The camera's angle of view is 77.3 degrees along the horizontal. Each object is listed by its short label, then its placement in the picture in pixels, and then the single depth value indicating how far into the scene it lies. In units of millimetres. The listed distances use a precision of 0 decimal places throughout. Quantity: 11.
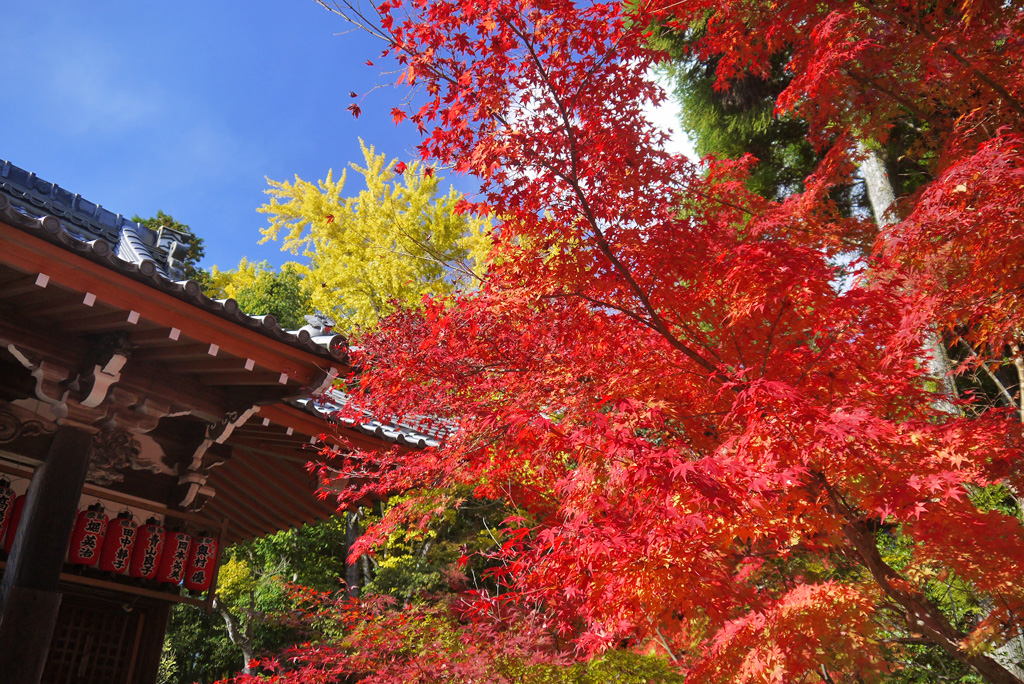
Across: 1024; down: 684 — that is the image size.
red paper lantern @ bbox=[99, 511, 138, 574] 4605
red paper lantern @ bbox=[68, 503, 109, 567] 4423
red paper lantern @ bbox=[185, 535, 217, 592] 5141
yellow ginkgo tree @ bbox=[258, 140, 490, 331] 13828
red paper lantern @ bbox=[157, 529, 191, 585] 4934
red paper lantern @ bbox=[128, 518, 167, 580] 4766
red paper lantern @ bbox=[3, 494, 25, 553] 4148
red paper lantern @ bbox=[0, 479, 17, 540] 4102
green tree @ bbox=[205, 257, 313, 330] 19266
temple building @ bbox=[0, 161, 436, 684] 3467
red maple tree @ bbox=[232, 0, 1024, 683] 3734
